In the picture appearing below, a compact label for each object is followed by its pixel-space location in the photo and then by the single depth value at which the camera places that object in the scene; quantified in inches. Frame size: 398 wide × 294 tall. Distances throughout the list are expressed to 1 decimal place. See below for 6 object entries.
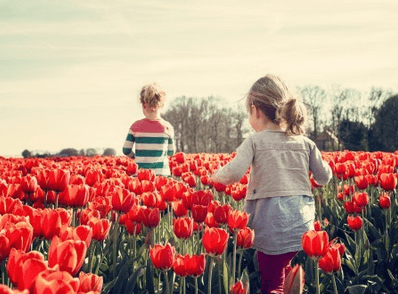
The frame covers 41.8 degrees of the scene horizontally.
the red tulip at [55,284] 49.5
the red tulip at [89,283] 70.4
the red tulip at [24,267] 57.9
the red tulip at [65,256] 69.8
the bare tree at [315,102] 2203.7
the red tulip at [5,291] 50.9
